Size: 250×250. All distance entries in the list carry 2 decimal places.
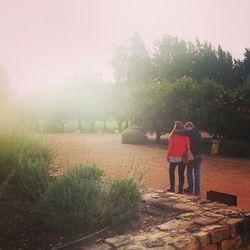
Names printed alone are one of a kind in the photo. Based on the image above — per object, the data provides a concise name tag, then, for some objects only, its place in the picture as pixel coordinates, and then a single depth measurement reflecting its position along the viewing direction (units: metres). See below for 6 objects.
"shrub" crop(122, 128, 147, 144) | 17.52
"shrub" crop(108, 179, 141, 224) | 4.48
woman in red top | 6.97
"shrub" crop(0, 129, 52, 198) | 4.99
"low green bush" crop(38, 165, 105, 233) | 4.19
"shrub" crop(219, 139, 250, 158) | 13.74
